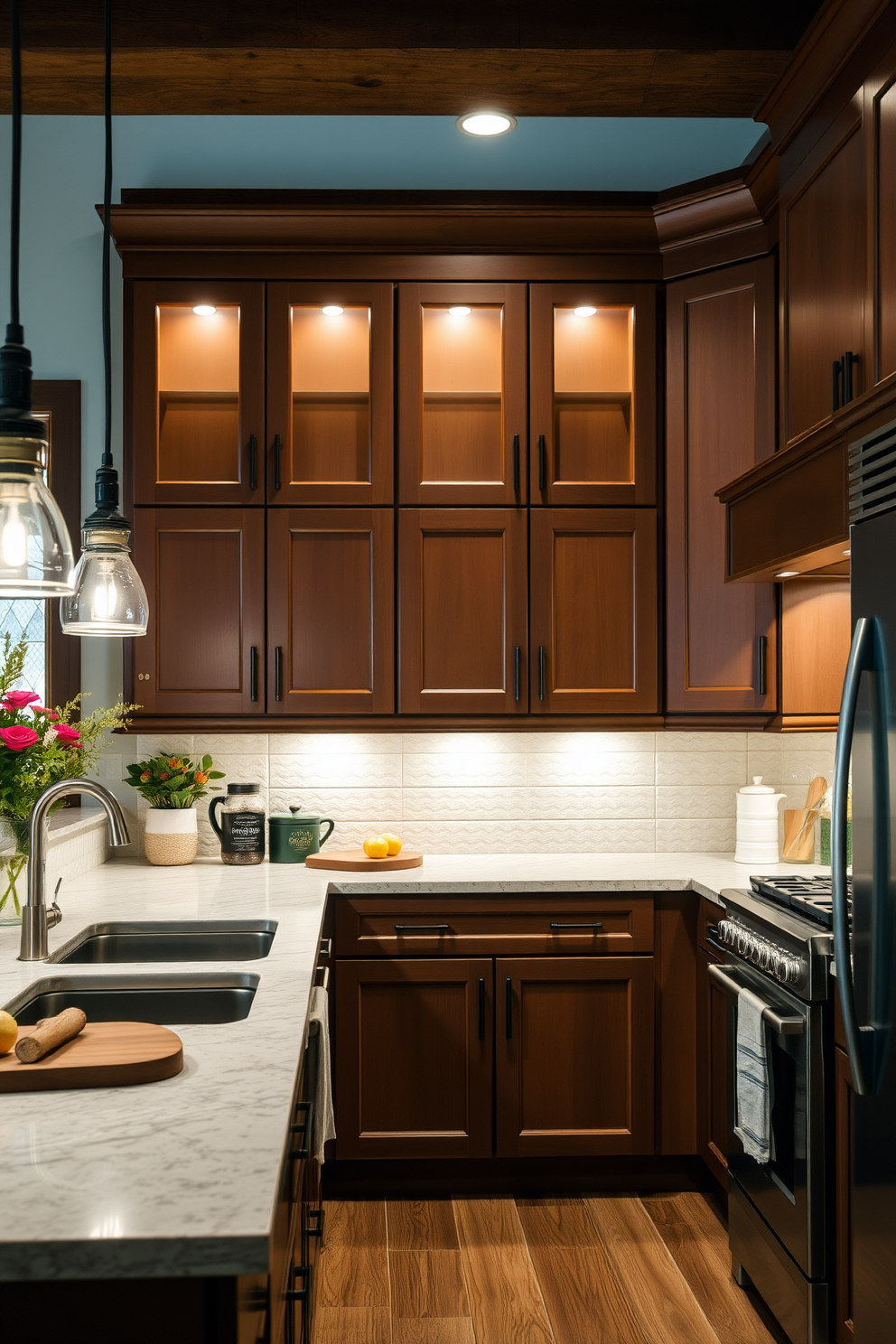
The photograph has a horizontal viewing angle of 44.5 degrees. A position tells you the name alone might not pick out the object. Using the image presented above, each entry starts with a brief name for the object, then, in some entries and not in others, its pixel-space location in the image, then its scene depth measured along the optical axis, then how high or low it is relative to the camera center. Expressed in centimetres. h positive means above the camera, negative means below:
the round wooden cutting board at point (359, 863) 331 -55
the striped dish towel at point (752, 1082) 239 -89
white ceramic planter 346 -48
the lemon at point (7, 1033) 149 -48
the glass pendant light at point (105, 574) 175 +18
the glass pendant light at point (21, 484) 129 +24
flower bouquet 236 -18
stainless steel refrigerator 170 -32
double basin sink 195 -56
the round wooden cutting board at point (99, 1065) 143 -51
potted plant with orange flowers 346 -38
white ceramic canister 344 -44
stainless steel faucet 207 -39
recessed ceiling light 355 +185
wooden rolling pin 146 -48
